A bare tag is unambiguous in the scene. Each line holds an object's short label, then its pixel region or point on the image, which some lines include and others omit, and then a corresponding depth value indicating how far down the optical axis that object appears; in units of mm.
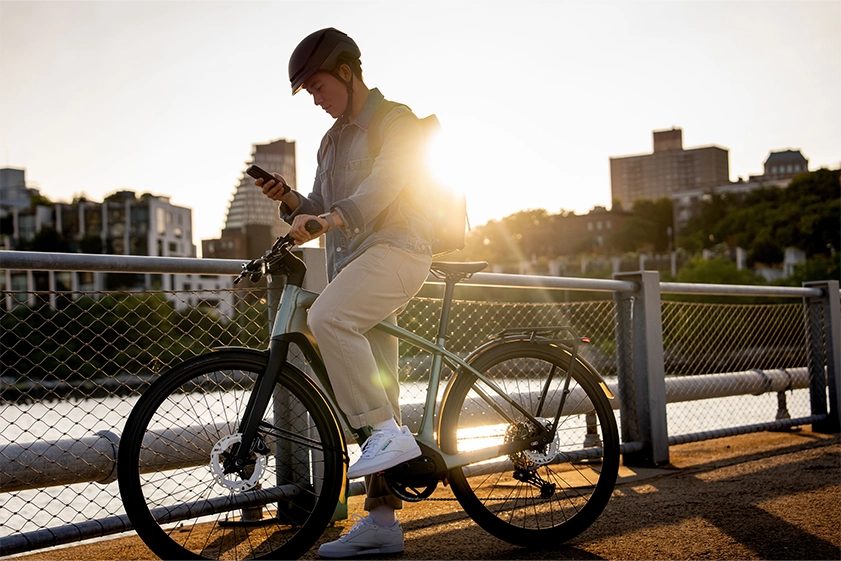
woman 2957
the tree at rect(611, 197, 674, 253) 119250
